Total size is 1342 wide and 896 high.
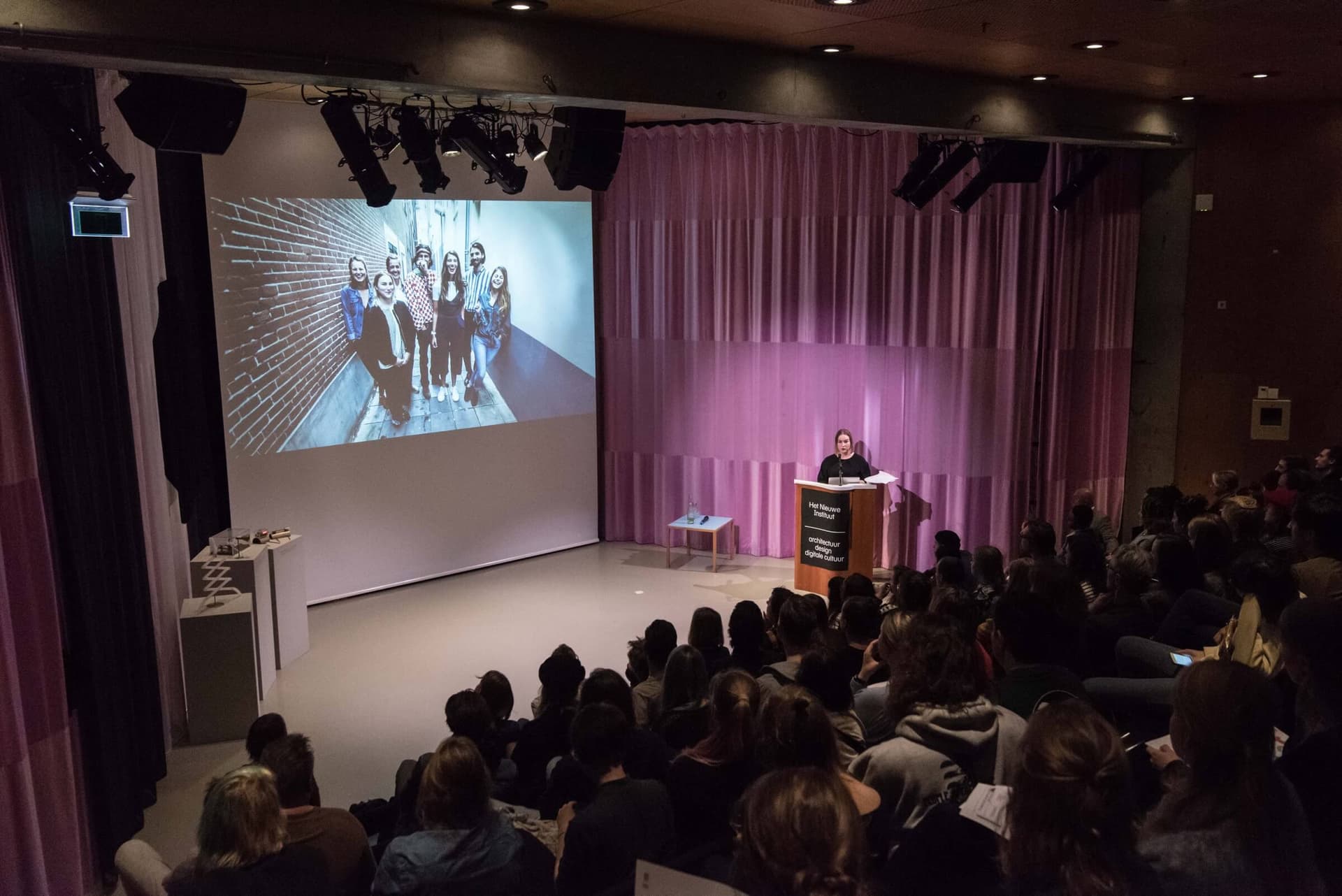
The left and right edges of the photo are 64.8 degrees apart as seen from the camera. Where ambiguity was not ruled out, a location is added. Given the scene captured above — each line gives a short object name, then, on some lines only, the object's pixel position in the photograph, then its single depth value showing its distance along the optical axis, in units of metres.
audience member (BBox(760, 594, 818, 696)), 4.03
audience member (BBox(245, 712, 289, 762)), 3.54
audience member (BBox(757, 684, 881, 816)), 2.53
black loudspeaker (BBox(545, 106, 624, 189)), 5.27
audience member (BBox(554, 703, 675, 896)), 2.63
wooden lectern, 7.70
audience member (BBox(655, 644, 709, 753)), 3.70
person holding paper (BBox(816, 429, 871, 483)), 8.07
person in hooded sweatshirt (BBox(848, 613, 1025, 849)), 2.60
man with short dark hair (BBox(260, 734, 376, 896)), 2.79
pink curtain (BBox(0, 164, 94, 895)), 3.79
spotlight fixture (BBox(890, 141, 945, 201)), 6.90
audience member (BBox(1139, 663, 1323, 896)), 1.93
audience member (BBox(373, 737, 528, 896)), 2.55
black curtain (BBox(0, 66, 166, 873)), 4.16
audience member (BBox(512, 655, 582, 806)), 3.77
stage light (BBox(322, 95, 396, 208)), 5.15
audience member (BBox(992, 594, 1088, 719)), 3.04
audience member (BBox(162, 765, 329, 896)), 2.51
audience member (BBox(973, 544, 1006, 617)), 5.06
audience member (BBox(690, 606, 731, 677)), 4.28
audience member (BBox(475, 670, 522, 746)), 4.02
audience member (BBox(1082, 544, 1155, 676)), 3.94
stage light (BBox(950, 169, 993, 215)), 6.92
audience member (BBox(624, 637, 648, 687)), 4.65
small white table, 8.65
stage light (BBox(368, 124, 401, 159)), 6.49
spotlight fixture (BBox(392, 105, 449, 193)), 5.53
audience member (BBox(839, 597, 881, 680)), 4.21
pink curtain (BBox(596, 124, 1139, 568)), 7.97
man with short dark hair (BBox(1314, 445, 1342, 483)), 6.56
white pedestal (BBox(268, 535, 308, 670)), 6.59
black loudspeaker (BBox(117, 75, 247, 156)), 4.12
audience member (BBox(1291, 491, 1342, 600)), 3.67
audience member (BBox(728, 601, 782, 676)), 4.27
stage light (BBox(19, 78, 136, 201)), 4.08
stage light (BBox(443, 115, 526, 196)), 5.57
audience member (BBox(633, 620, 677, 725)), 4.13
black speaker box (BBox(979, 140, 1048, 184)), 6.82
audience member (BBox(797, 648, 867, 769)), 3.10
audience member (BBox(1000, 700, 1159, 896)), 1.90
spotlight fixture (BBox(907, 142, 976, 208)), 6.86
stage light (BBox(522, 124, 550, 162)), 6.56
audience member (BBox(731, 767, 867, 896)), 1.78
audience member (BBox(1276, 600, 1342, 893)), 2.23
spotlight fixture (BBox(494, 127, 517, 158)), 6.36
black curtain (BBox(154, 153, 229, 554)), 6.04
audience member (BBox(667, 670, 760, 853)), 2.91
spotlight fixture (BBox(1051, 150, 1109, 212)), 7.48
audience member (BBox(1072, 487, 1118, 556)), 6.62
